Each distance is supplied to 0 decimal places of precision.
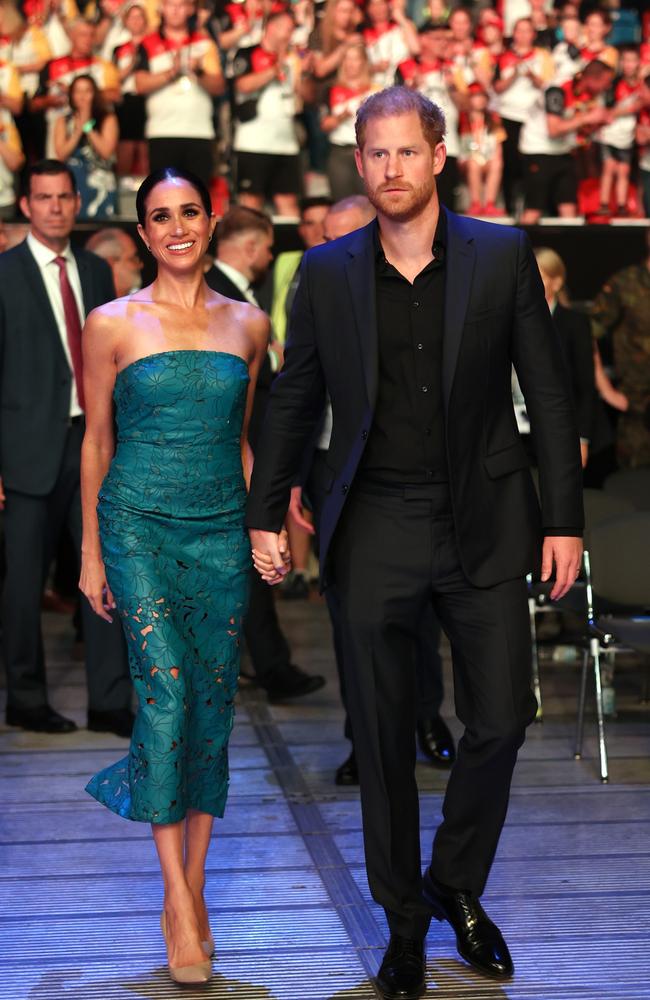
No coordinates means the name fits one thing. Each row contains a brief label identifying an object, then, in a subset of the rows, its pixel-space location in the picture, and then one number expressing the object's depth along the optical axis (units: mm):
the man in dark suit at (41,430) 5324
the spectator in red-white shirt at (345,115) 9258
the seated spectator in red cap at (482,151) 9812
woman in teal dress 3211
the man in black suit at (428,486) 3039
